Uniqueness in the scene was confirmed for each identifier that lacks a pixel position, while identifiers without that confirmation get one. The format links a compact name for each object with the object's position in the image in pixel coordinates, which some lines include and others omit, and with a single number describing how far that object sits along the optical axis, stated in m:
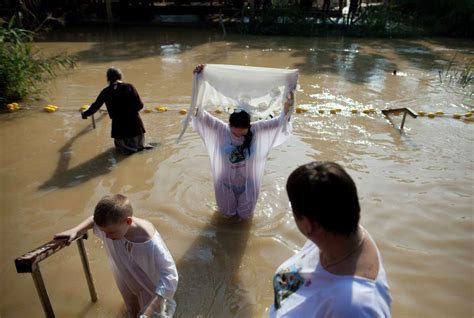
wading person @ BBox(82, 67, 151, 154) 5.25
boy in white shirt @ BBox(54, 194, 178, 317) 2.02
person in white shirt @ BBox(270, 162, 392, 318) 1.17
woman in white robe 3.48
